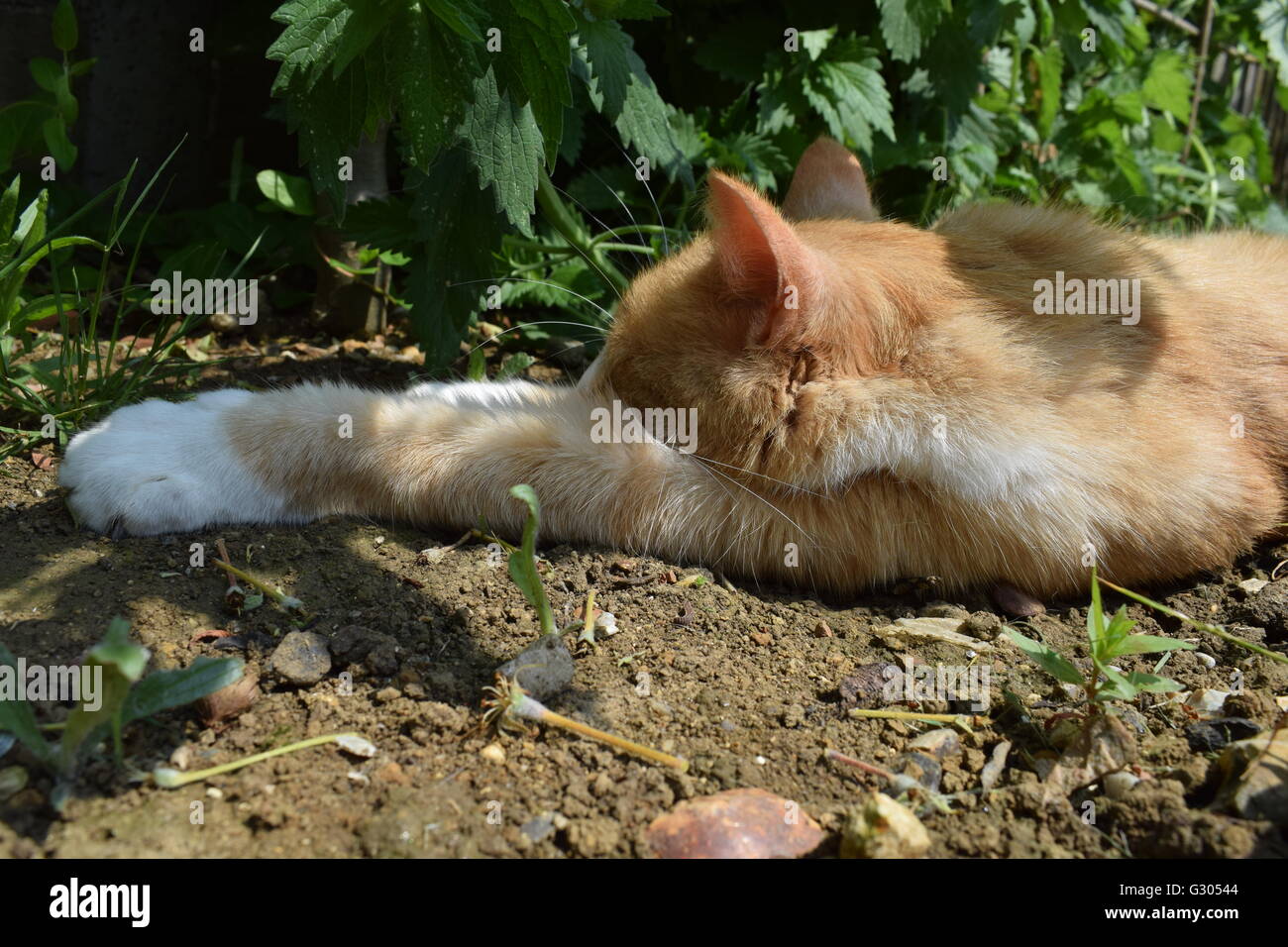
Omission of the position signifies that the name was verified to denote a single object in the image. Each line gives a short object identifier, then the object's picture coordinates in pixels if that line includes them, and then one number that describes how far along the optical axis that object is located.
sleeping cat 0.41
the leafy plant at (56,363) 0.43
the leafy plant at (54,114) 0.48
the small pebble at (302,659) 0.34
